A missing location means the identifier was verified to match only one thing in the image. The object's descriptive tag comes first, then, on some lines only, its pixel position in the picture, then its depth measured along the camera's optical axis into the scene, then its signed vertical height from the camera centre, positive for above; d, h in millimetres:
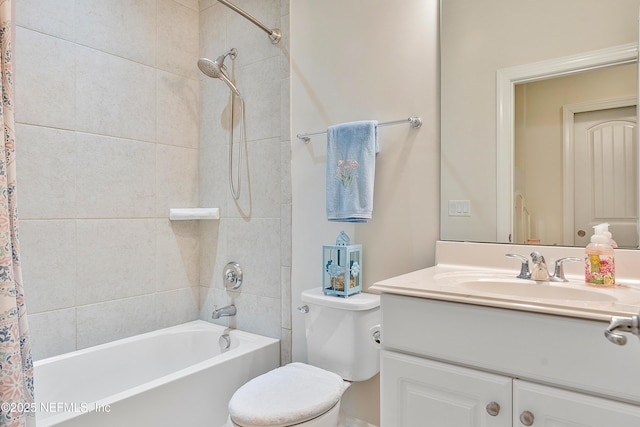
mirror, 1255 +520
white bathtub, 1381 -710
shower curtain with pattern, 877 -160
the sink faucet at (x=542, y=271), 1205 -167
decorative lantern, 1631 -213
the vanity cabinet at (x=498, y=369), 809 -362
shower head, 2023 +817
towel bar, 1571 +409
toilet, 1282 -633
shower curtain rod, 1870 +1000
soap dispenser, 1097 -128
